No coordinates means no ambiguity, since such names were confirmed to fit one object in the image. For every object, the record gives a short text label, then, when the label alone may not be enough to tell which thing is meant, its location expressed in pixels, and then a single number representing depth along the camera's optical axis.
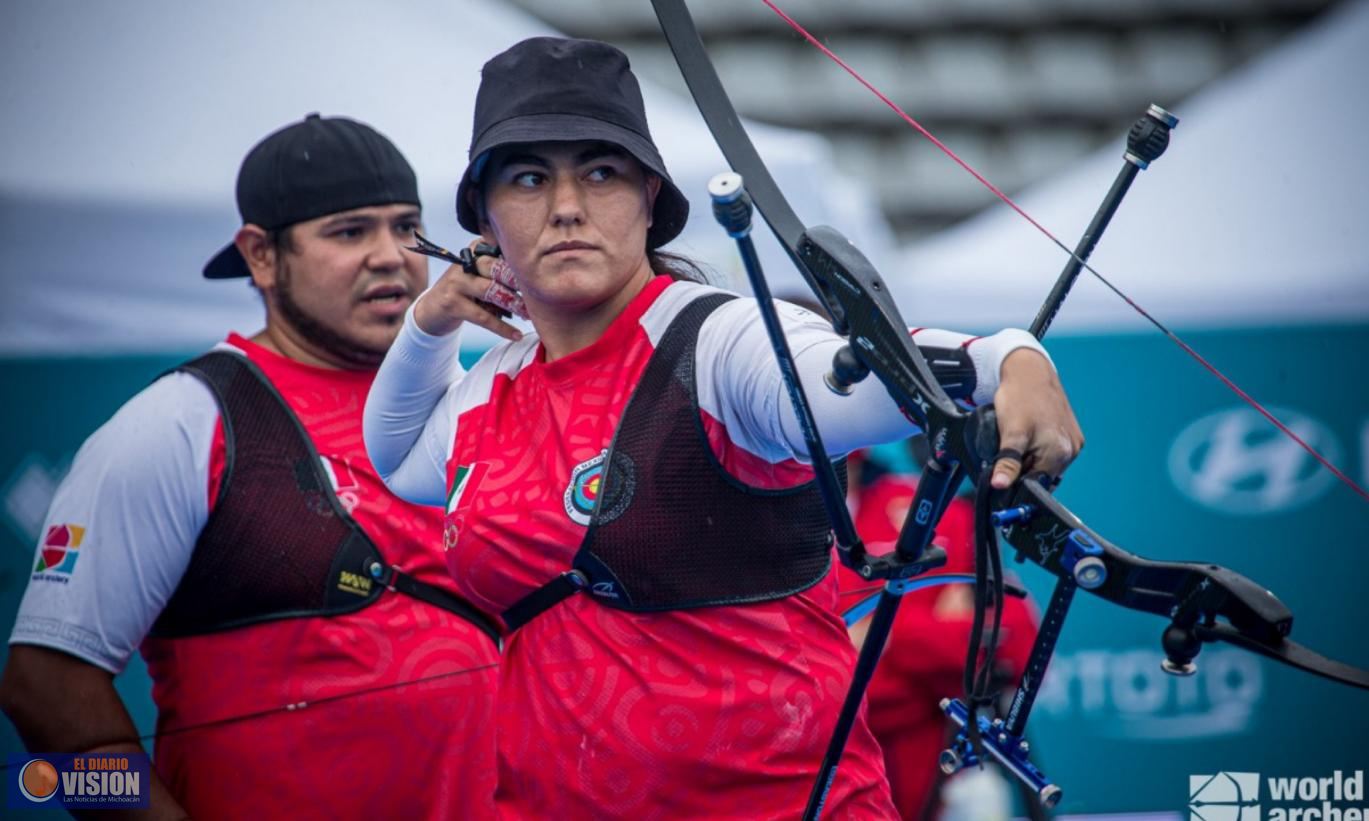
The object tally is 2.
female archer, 9.38
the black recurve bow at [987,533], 8.98
